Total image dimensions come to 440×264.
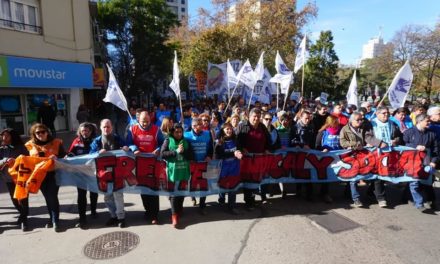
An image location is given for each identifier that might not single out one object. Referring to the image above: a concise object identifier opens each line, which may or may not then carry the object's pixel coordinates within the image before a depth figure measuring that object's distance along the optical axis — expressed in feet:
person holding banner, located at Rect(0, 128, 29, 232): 15.72
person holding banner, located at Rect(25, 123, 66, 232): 15.70
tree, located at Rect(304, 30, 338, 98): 136.26
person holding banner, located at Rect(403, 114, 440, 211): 17.80
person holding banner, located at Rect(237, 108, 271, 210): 18.37
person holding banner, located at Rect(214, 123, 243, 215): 17.76
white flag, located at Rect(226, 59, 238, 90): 38.68
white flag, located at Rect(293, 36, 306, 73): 32.00
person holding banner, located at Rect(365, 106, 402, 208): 18.51
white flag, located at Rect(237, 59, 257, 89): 35.14
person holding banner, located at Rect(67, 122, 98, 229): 16.15
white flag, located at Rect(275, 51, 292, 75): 35.35
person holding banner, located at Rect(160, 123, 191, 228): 16.03
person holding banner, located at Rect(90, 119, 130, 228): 16.05
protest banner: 16.39
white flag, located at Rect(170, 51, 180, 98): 22.02
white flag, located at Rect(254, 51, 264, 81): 35.36
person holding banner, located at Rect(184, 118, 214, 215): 16.95
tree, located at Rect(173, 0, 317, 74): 78.23
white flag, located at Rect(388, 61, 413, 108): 21.61
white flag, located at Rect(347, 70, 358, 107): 30.40
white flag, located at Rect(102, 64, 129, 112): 19.39
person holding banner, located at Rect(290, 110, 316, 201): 20.24
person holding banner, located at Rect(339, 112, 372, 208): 18.45
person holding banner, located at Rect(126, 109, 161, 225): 16.74
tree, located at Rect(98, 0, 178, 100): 91.97
